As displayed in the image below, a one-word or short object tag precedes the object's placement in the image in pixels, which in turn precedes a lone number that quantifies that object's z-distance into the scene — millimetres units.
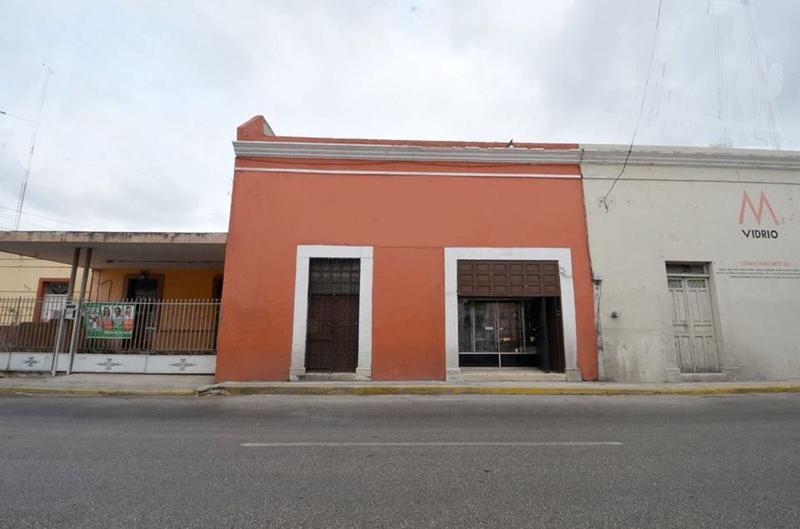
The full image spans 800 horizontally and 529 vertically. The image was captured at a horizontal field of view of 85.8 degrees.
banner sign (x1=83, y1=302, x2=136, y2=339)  11586
